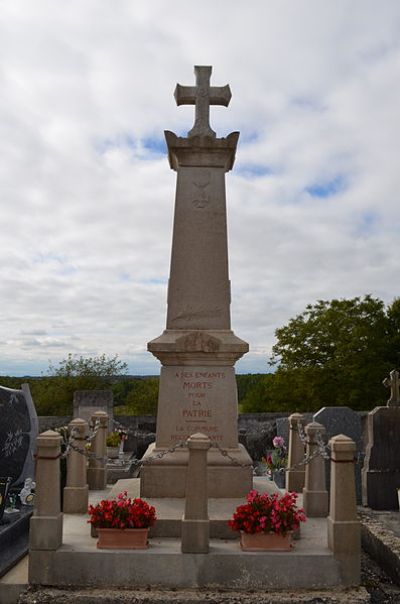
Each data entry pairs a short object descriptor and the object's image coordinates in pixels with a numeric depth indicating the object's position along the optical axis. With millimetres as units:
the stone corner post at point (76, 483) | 7480
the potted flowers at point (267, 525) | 5879
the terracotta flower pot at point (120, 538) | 5917
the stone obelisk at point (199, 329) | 7582
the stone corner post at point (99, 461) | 8930
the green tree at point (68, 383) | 27281
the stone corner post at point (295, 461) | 8727
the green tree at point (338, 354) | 27562
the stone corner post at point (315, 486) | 7469
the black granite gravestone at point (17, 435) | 8703
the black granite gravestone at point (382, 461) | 11219
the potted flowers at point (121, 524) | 5922
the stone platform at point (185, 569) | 5707
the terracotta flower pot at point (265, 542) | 5902
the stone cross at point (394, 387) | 12219
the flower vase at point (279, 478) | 11891
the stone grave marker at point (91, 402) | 17531
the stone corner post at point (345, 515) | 5773
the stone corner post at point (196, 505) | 5793
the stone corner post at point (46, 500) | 5812
